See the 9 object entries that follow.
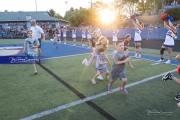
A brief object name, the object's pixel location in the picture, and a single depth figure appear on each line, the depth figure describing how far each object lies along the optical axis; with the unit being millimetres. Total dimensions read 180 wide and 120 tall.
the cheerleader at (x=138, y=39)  9555
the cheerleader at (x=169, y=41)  7891
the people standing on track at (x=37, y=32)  8292
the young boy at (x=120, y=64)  3905
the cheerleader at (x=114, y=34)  13039
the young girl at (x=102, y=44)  4887
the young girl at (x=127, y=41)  5416
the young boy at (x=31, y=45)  6139
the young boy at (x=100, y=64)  5031
